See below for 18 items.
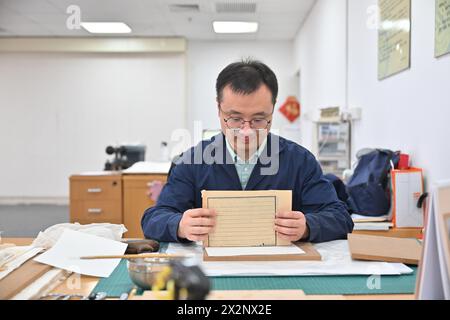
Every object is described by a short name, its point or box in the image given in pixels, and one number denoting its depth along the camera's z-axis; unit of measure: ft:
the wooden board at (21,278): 2.39
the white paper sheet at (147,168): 10.89
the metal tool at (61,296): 2.29
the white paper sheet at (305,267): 2.88
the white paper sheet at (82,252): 2.94
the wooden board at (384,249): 3.21
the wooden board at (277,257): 3.08
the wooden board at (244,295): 2.14
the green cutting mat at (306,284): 2.59
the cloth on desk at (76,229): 3.47
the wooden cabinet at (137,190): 10.12
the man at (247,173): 3.22
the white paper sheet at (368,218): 6.48
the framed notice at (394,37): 6.72
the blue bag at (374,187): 6.75
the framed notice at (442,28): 5.30
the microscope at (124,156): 12.10
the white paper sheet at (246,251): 3.11
